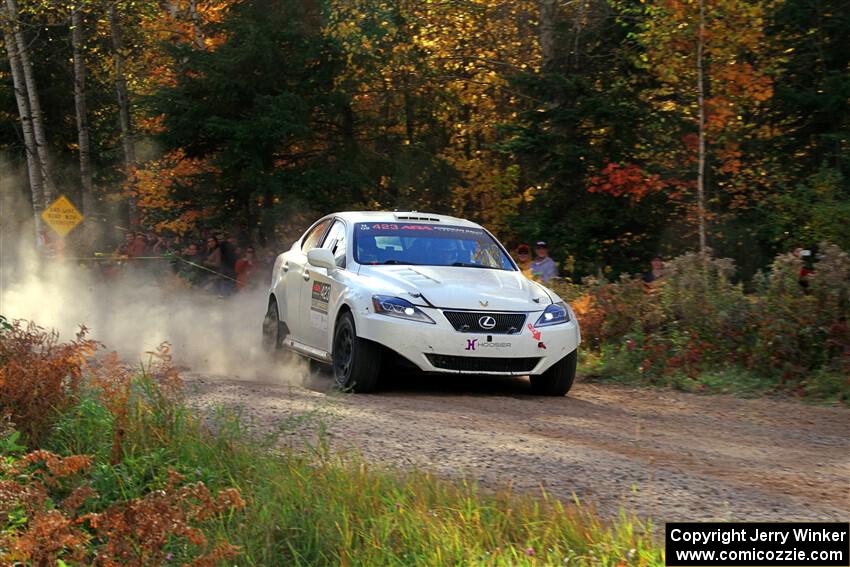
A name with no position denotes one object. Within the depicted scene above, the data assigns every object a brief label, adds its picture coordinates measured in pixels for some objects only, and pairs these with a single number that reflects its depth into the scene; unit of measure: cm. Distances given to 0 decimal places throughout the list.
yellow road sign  3109
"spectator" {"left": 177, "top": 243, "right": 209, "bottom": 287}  2666
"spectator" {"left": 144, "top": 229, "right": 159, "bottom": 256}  3134
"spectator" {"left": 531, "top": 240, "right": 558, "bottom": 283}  1794
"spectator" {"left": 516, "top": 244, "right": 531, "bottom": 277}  2055
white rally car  1083
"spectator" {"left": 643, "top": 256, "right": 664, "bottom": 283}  1566
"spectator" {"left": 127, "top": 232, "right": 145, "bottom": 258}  3006
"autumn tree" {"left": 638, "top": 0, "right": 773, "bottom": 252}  2194
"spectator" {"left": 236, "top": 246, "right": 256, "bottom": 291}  2412
